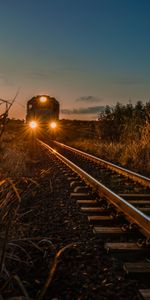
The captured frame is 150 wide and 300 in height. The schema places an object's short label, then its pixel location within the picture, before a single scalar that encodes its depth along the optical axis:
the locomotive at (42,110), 31.52
